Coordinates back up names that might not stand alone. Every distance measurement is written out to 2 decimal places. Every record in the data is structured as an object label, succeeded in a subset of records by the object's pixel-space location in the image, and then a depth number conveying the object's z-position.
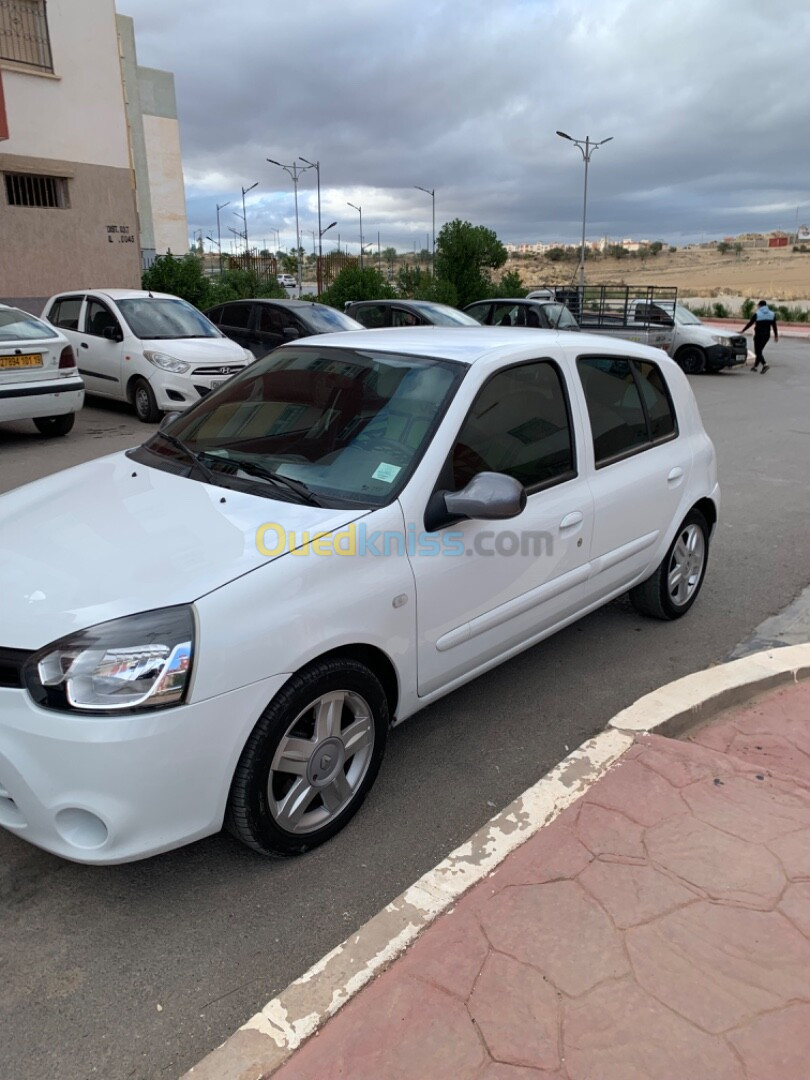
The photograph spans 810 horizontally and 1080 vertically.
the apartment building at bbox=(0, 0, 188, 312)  15.82
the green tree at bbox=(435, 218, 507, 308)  26.16
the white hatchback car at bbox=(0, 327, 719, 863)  2.30
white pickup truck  18.70
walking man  19.76
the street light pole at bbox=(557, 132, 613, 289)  36.22
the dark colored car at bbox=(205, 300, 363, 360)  13.02
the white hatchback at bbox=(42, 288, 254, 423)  10.33
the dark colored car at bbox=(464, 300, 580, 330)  16.91
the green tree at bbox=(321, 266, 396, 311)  22.22
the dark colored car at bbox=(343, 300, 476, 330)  15.04
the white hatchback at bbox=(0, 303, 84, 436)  8.65
